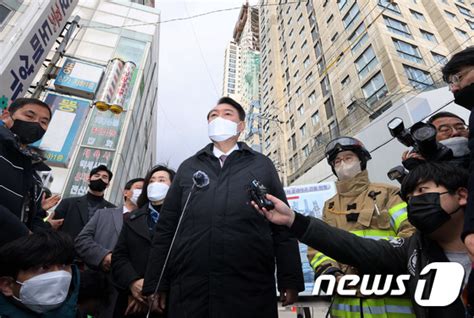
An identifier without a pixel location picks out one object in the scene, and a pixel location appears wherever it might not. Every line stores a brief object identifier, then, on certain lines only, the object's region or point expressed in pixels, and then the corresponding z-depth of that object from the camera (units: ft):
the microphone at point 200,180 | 5.60
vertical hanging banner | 10.77
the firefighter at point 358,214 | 5.19
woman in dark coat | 5.89
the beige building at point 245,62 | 164.45
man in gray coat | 6.89
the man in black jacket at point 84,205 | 9.80
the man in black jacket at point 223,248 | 4.52
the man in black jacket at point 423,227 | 4.16
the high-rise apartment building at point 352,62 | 46.80
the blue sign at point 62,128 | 24.49
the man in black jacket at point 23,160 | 5.81
